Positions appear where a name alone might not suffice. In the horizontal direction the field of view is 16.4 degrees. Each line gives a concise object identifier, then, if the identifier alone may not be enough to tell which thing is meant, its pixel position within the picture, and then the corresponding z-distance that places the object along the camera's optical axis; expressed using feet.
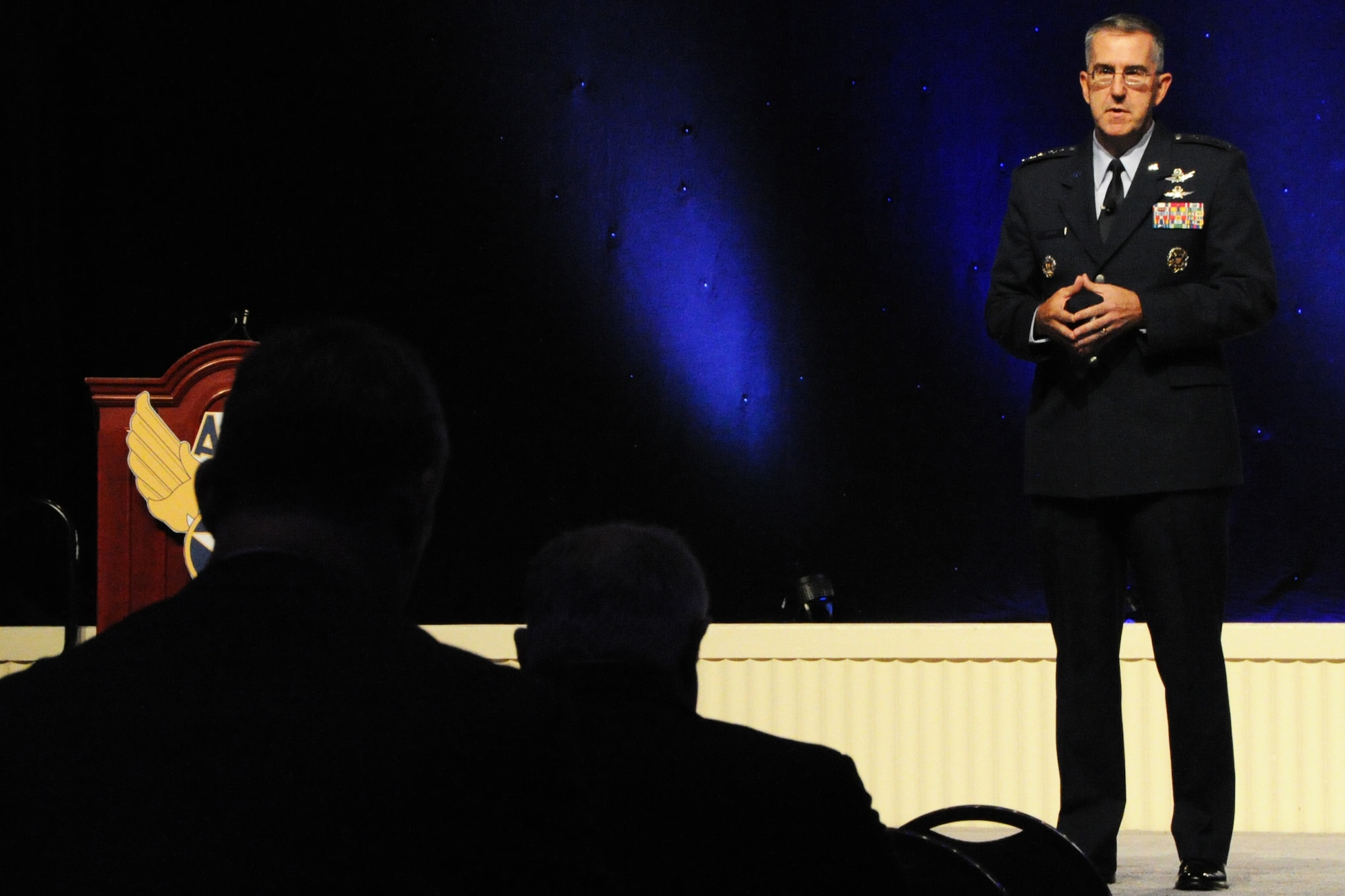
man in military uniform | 32.43
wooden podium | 37.23
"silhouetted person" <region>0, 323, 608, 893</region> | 16.64
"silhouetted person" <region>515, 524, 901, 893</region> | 25.23
